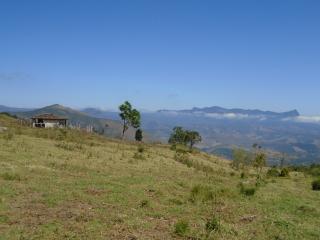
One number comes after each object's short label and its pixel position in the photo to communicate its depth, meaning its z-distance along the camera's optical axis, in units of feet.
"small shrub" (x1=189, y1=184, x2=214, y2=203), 63.86
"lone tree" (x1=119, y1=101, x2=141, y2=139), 299.37
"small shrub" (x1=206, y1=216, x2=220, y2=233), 46.64
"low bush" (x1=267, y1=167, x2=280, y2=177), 136.75
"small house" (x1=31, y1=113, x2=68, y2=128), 275.53
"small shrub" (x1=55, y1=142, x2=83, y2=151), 117.35
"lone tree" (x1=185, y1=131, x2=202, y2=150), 365.01
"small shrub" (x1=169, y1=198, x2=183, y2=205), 61.16
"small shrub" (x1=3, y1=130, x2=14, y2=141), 120.78
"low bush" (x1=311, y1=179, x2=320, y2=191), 97.79
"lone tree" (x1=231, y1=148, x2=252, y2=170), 165.04
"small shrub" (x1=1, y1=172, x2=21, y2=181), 66.37
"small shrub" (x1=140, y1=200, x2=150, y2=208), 56.57
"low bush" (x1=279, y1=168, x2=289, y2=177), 136.98
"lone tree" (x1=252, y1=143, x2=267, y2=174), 139.32
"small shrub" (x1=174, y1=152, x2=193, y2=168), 130.29
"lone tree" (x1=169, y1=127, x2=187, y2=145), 364.67
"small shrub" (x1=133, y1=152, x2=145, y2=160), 119.17
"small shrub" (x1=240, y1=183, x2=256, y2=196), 73.96
